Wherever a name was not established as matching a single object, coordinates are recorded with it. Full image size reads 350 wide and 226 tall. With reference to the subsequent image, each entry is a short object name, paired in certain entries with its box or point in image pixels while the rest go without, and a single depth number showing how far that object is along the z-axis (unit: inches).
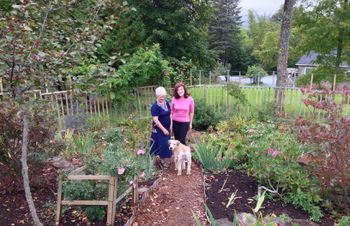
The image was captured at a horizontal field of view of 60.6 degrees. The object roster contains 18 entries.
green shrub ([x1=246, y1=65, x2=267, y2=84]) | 902.7
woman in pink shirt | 217.0
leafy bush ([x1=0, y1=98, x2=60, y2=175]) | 142.9
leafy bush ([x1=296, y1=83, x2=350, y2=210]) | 143.9
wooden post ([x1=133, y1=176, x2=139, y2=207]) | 142.8
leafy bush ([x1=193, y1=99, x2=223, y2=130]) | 328.8
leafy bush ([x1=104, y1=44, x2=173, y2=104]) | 307.4
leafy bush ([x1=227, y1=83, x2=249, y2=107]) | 345.7
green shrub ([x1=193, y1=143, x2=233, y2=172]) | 206.7
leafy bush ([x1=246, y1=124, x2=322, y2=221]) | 154.8
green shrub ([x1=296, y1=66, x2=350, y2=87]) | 469.0
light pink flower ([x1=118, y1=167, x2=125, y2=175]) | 122.0
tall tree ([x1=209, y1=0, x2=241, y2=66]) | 1488.7
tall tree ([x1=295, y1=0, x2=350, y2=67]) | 449.7
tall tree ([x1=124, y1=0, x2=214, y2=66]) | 457.1
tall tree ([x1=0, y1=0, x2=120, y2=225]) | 92.1
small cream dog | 195.6
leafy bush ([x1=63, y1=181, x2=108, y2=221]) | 128.1
